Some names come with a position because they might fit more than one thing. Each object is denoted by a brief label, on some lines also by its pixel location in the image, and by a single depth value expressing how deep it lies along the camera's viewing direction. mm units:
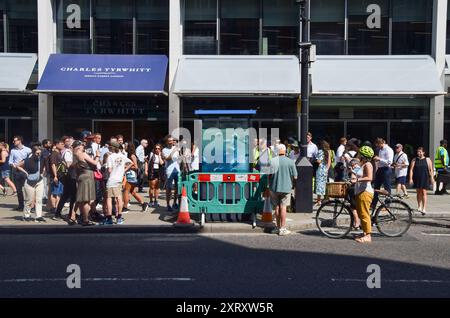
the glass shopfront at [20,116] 19016
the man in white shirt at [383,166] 12953
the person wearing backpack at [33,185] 11297
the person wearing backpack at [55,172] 11641
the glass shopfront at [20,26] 19141
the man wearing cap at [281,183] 10172
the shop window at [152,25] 19047
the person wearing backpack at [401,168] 14539
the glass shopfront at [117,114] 18828
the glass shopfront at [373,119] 18484
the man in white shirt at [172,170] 12578
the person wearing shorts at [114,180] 10828
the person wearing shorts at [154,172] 13273
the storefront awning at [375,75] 17062
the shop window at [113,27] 19062
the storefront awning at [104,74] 17000
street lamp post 12227
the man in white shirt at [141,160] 16141
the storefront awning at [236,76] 17344
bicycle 9845
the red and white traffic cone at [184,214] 10734
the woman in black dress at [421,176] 12359
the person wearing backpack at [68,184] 10984
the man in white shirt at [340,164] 14309
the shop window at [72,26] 19219
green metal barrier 10969
